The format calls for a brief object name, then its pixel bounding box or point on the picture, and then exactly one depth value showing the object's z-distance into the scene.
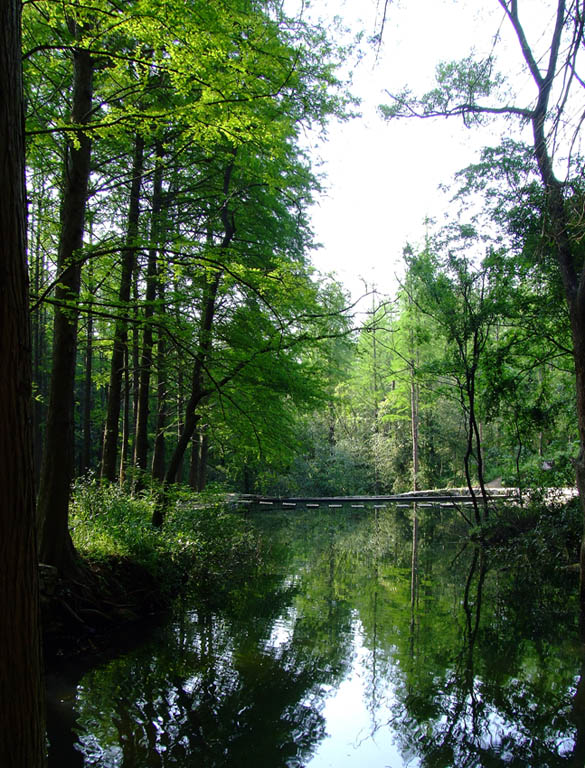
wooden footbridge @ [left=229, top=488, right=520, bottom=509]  25.47
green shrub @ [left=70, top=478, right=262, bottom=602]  7.97
